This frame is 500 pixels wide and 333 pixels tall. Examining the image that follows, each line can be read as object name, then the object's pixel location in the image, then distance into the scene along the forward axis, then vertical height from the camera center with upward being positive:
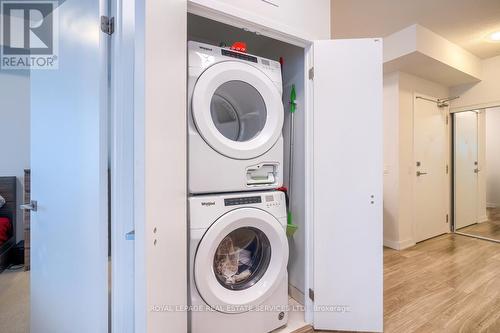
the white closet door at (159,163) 0.70 +0.01
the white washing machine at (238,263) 1.19 -0.58
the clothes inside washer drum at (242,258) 1.39 -0.58
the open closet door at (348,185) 1.45 -0.12
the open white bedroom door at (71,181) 1.02 -0.07
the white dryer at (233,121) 1.20 +0.28
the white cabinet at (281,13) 1.23 +0.90
